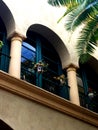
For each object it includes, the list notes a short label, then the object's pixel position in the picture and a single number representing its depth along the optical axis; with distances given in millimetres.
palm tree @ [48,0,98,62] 9719
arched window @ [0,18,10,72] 9758
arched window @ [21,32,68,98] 10383
